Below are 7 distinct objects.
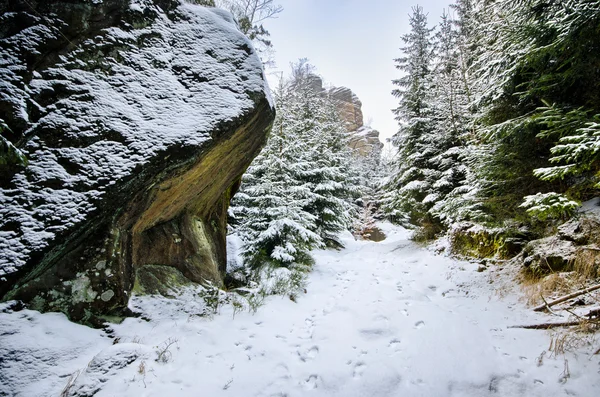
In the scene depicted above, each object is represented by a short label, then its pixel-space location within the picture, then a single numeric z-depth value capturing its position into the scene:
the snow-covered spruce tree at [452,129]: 7.88
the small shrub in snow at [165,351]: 3.13
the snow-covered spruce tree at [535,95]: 4.01
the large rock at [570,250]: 4.18
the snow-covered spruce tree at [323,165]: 11.30
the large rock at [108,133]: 3.02
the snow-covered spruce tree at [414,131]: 10.83
